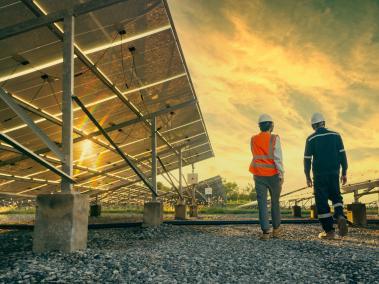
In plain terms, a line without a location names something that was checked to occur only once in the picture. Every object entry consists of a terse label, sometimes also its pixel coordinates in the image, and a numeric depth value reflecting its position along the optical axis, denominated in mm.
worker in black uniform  6932
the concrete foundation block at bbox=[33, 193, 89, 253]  5039
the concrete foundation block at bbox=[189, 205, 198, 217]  19908
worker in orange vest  6895
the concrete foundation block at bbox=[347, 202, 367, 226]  9883
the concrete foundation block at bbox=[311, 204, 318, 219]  13703
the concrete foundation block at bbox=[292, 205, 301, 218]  16428
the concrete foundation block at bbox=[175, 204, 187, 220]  16953
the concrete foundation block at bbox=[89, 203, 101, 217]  19531
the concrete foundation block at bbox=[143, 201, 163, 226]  10367
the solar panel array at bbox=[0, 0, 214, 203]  6773
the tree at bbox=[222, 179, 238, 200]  85438
